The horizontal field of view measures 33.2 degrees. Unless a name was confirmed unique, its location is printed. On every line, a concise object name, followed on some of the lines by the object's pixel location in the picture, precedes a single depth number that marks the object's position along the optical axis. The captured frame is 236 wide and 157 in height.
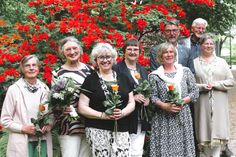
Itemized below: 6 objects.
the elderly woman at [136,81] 4.95
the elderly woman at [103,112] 4.41
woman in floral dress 5.10
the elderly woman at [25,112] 4.30
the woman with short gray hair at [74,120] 4.56
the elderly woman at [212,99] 5.74
